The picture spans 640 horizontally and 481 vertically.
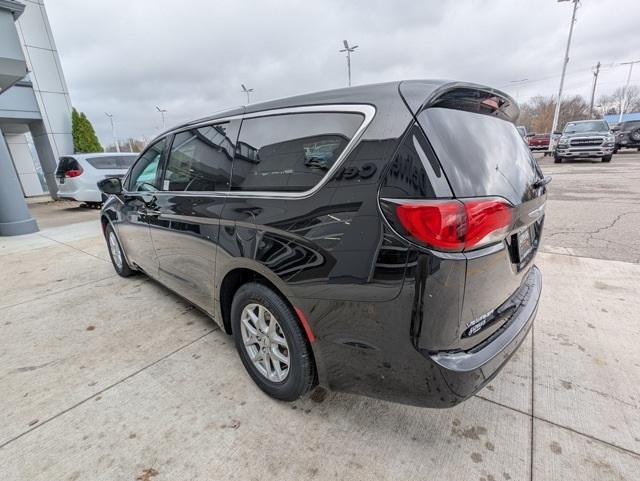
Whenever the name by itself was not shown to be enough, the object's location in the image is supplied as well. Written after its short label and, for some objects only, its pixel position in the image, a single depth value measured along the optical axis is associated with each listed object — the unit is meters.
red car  26.86
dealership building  10.88
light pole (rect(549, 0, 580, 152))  20.78
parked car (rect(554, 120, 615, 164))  13.51
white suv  9.12
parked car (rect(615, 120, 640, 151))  19.12
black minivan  1.30
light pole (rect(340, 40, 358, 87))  21.49
